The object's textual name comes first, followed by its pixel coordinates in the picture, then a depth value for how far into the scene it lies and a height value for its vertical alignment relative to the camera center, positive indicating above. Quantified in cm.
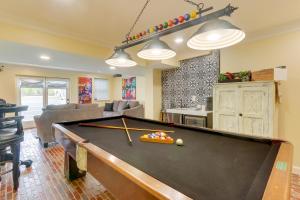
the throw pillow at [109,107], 729 -41
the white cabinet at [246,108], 249 -19
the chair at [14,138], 203 -51
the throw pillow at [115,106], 706 -36
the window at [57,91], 661 +32
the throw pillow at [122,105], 665 -30
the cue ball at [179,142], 144 -41
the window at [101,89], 788 +46
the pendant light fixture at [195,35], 116 +55
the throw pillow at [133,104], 629 -24
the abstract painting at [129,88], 718 +45
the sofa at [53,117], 369 -47
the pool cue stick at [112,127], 204 -40
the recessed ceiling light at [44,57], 346 +94
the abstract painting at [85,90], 731 +40
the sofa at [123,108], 505 -41
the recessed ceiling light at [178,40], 327 +122
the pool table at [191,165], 74 -43
